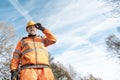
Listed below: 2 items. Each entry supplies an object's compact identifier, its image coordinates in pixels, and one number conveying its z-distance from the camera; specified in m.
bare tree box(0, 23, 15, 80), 14.66
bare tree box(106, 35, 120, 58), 18.25
